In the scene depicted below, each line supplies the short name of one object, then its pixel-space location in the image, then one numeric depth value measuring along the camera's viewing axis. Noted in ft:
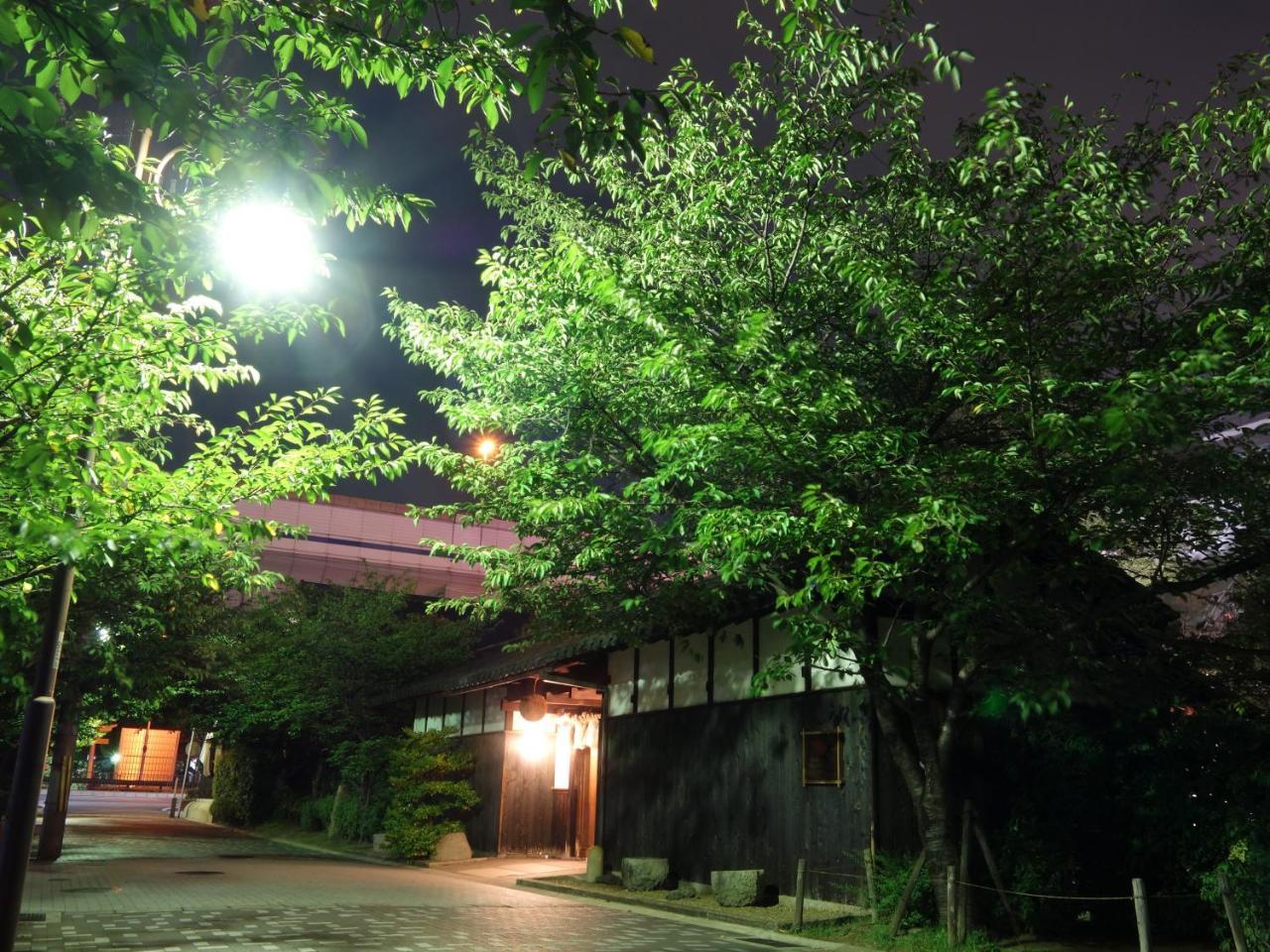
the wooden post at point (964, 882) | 39.88
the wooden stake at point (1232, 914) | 33.55
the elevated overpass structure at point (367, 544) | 191.42
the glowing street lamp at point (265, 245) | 26.25
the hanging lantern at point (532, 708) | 72.69
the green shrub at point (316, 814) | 110.34
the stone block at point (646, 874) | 59.67
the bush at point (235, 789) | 134.51
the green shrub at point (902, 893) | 43.45
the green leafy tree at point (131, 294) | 15.12
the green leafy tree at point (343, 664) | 102.27
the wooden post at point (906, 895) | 41.96
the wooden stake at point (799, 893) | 45.57
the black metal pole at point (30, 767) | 27.91
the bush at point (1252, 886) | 37.29
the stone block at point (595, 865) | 65.16
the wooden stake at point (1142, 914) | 32.58
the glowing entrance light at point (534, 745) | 86.02
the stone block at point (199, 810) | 149.38
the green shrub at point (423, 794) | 82.33
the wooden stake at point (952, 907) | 39.57
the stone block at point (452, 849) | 82.53
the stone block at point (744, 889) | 51.96
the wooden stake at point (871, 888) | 44.71
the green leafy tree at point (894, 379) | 35.32
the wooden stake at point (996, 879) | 42.57
